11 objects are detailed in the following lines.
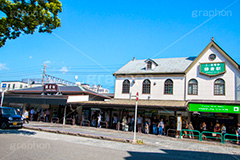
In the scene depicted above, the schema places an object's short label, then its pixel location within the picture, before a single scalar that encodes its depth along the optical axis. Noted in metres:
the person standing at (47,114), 25.34
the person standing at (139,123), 19.58
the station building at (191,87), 18.39
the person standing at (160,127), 18.30
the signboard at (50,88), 26.48
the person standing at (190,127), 17.07
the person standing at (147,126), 19.12
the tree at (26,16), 10.91
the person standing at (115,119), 21.92
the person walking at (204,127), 17.89
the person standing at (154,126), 19.24
